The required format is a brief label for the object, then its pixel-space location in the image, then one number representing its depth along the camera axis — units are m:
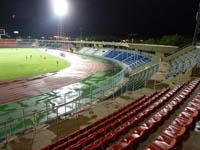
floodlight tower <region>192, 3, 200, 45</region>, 25.62
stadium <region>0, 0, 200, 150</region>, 5.31
